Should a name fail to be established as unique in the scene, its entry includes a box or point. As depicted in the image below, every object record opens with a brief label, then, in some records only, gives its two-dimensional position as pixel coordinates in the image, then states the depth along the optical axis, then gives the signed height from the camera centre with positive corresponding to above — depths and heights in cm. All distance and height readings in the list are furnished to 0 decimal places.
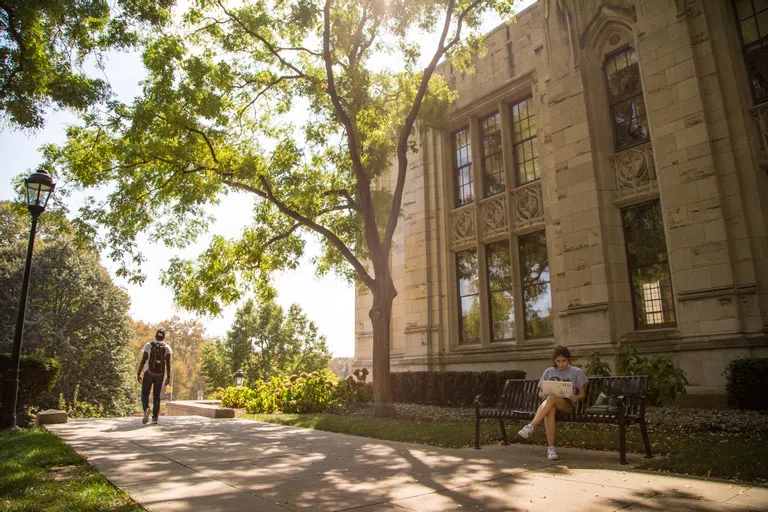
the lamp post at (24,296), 916 +146
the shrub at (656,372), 892 -22
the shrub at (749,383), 841 -43
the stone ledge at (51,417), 1054 -94
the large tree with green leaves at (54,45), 1047 +703
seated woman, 616 -45
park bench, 585 -57
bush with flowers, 1406 -78
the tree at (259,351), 3953 +141
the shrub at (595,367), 1009 -12
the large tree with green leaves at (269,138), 1239 +590
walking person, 1048 +0
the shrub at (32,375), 1080 -5
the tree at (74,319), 2972 +318
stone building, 1011 +409
